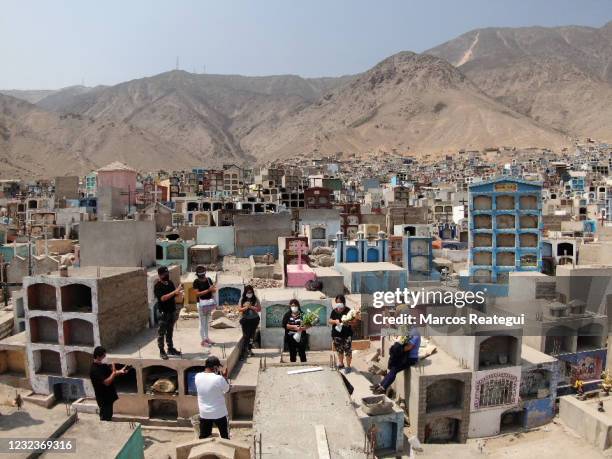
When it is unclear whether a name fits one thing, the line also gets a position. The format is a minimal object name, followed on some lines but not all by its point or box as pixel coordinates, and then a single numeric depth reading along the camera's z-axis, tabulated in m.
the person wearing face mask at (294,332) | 13.42
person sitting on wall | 14.58
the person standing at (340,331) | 13.09
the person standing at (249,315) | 14.75
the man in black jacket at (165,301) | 12.41
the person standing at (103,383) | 10.49
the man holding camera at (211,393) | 9.01
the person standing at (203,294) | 13.35
